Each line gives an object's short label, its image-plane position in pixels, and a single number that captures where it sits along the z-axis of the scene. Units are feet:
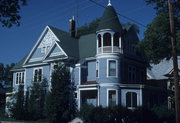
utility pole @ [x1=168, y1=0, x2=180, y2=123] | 55.36
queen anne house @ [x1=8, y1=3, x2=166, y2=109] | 110.93
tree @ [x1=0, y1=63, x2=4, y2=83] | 259.19
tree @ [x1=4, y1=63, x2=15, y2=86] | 261.59
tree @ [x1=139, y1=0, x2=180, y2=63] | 100.48
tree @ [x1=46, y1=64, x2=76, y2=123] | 109.50
